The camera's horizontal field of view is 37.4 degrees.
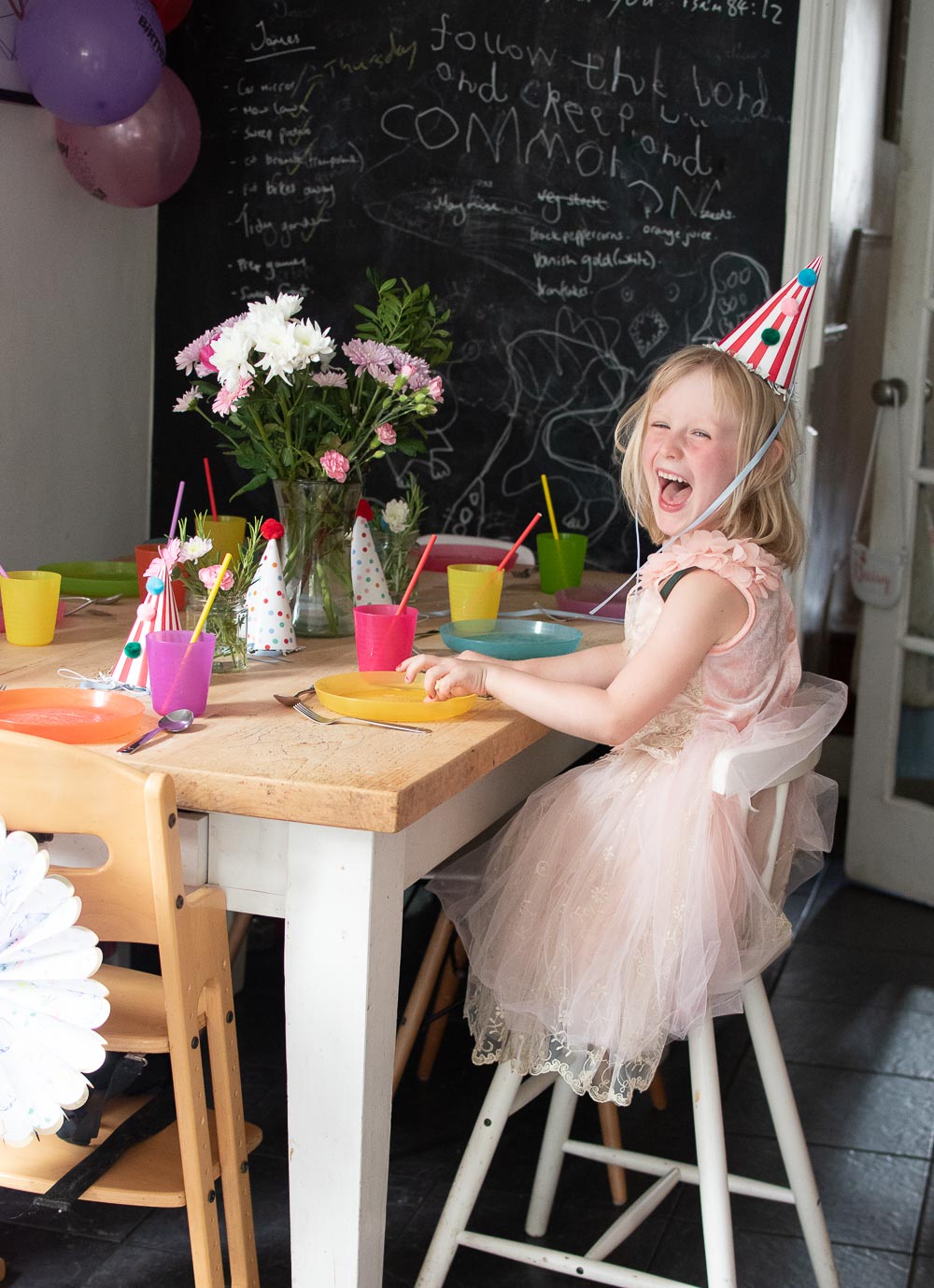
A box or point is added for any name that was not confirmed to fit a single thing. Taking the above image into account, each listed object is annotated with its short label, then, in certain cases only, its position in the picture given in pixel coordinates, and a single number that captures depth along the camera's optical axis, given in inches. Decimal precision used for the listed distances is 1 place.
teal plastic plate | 74.0
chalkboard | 128.5
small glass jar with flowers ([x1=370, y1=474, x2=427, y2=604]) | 87.0
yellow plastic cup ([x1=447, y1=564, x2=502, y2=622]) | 81.3
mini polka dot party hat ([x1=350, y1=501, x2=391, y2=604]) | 81.3
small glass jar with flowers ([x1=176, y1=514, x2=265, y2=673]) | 69.8
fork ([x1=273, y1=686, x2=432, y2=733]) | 61.7
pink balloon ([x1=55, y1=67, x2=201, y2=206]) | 118.4
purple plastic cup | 62.1
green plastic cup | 96.5
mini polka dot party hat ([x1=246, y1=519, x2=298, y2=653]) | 75.1
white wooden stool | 60.8
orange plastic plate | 57.4
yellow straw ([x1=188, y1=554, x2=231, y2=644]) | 62.8
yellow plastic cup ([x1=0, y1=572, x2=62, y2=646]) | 74.4
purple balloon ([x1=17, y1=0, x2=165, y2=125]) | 106.0
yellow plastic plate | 62.4
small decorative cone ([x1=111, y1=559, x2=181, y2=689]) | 67.1
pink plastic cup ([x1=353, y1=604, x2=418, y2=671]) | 69.7
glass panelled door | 128.6
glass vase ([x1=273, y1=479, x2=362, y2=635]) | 79.6
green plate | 89.8
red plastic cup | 83.8
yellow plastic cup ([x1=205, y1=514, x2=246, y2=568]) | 87.0
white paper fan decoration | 49.3
